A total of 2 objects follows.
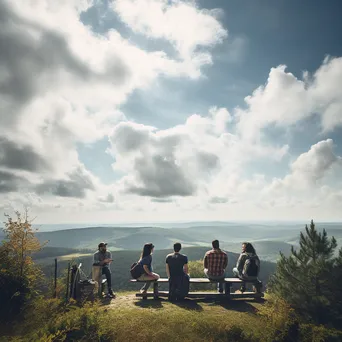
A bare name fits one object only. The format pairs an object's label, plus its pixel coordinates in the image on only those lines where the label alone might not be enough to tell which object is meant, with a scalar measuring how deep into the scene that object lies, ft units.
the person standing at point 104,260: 37.42
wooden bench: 35.69
